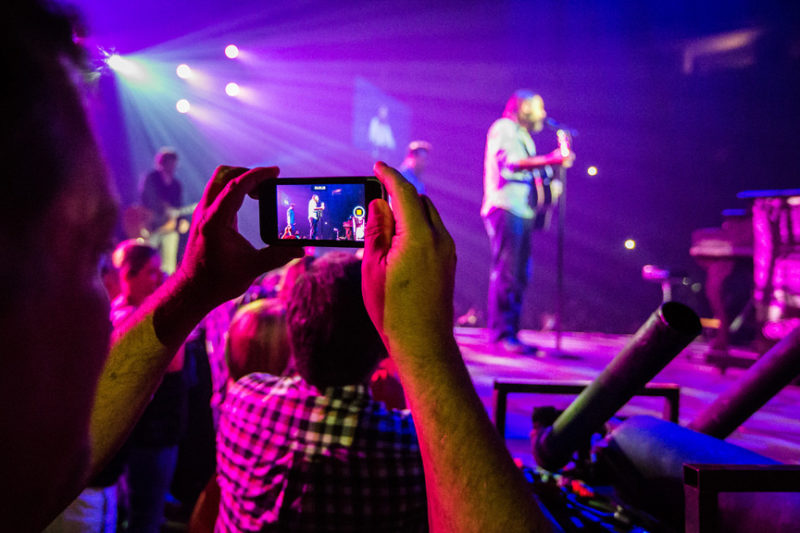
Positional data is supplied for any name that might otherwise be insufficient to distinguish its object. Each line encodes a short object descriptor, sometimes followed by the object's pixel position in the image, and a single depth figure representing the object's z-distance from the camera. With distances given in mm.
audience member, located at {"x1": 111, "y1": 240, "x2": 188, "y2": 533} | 2170
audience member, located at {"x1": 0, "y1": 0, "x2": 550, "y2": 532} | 344
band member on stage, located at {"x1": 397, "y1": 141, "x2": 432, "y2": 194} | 5789
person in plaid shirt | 1138
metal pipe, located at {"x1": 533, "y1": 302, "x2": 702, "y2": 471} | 1110
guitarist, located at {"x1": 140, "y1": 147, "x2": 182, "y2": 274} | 6930
